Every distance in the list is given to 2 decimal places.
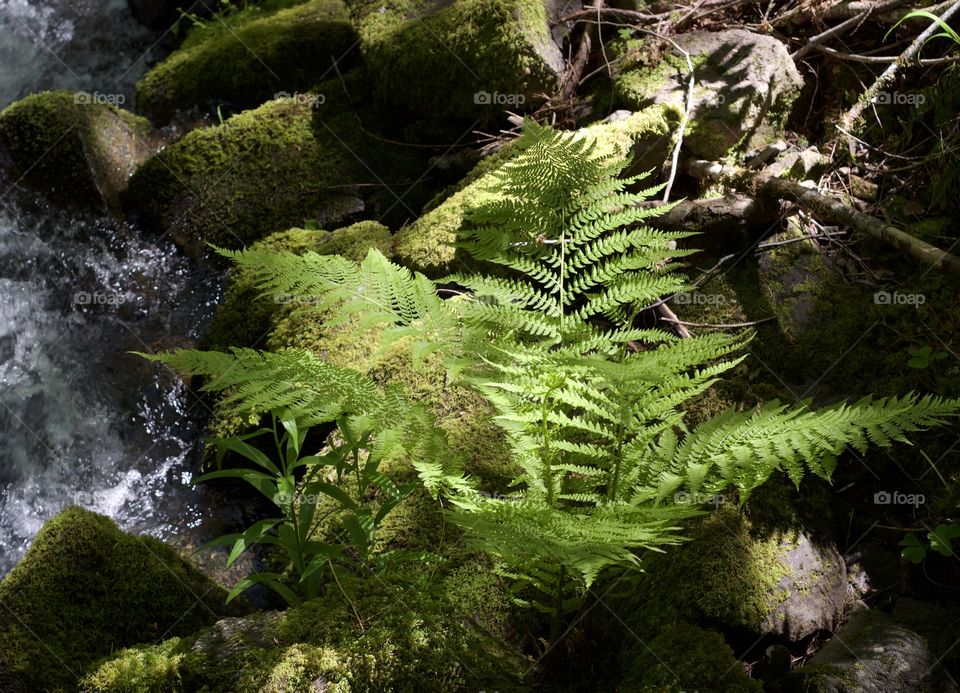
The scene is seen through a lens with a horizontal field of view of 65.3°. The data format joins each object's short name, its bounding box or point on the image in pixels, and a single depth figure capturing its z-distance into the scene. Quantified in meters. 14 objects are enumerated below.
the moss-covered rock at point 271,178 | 5.03
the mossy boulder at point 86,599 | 2.60
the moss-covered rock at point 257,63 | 5.88
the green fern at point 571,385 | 1.93
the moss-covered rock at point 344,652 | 2.05
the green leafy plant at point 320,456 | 2.11
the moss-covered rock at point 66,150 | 5.36
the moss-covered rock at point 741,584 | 2.48
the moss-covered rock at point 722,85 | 4.10
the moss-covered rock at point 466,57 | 4.77
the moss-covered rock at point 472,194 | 3.92
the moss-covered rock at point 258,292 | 4.22
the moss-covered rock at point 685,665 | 2.04
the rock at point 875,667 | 2.13
